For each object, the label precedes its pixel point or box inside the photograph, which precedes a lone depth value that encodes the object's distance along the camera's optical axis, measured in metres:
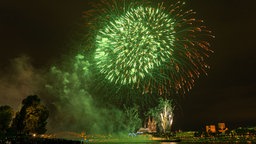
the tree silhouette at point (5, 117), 94.50
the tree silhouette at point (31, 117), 92.50
